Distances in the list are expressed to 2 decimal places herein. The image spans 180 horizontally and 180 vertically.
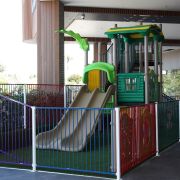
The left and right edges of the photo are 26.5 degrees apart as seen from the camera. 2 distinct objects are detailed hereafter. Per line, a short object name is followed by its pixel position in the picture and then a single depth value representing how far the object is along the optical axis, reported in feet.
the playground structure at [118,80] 33.94
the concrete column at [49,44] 52.16
